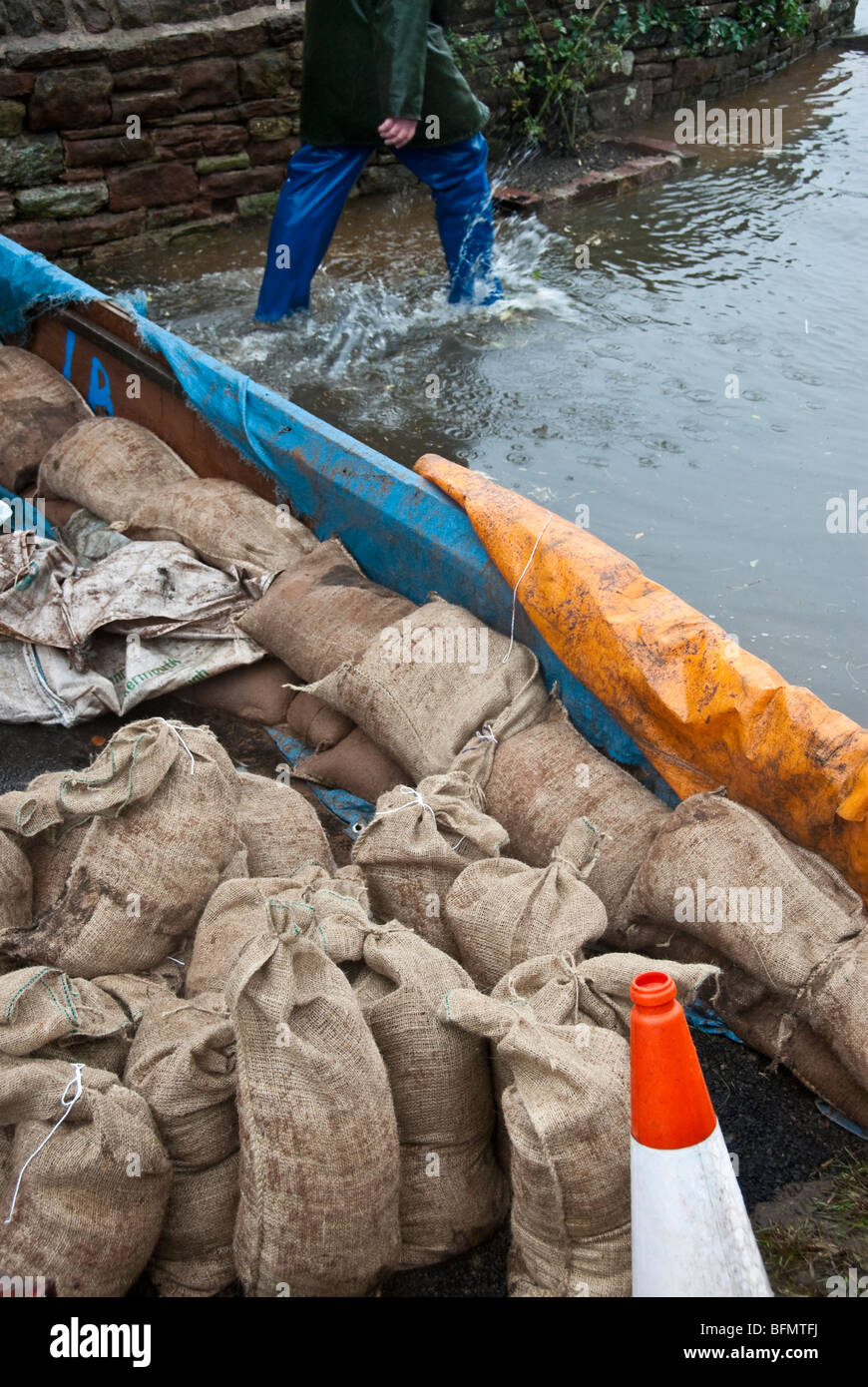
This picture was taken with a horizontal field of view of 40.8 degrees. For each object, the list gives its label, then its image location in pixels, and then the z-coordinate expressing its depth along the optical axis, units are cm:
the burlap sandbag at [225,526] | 383
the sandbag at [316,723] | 332
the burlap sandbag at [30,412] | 460
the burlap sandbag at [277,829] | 271
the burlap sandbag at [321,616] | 331
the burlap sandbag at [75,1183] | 185
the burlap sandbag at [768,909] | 221
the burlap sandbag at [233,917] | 226
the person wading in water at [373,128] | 501
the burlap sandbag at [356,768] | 317
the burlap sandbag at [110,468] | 422
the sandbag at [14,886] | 245
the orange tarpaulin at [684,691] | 240
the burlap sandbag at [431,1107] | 205
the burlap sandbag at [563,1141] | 182
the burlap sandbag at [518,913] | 227
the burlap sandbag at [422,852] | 253
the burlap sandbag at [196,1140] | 197
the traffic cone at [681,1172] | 156
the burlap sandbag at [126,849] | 237
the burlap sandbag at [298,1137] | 183
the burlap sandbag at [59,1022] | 195
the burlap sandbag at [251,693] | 357
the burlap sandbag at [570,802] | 262
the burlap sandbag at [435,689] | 297
